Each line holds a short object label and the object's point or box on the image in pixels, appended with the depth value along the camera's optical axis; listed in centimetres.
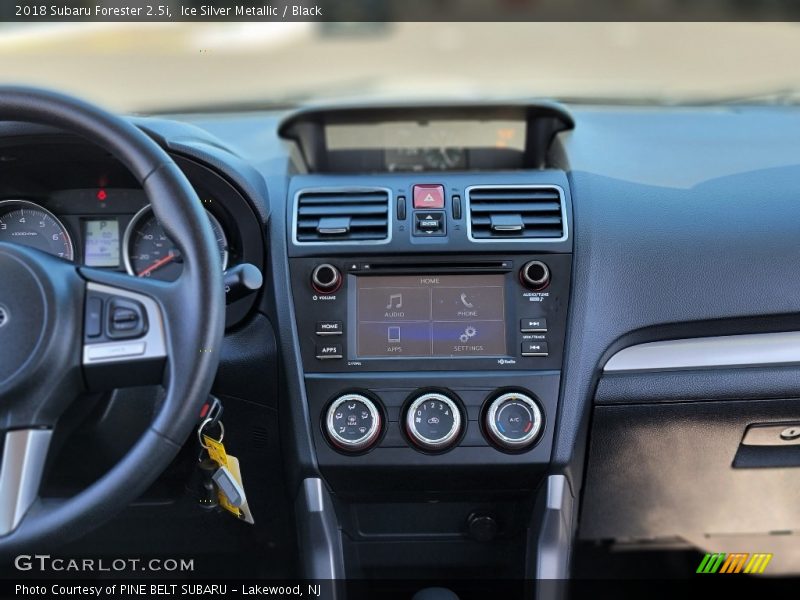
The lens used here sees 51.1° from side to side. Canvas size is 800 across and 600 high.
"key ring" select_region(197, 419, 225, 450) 173
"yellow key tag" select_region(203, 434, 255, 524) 176
